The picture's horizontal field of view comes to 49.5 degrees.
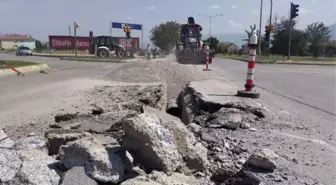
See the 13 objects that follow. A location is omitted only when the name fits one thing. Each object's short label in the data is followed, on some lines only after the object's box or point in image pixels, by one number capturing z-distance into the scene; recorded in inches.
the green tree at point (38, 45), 3957.7
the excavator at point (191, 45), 1008.9
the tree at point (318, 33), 3555.6
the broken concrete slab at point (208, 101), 262.4
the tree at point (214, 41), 3442.7
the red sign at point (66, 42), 2561.5
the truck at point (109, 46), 1672.0
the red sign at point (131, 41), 2316.7
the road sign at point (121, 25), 1835.0
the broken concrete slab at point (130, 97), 289.8
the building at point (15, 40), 4546.8
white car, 2189.5
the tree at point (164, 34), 3594.2
